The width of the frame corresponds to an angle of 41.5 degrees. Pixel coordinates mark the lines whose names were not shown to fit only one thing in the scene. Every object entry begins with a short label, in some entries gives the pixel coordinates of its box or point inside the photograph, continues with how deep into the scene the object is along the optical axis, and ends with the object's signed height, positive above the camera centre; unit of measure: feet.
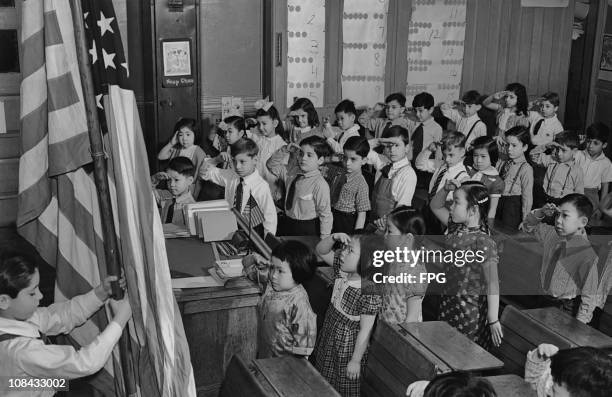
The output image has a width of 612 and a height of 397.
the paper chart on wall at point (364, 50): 34.71 -0.57
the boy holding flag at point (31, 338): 11.48 -4.38
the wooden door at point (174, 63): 30.25 -1.12
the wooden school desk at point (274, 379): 12.57 -5.43
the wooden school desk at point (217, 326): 15.74 -5.68
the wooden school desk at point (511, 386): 12.50 -5.35
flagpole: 11.10 -1.68
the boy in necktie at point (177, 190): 20.90 -4.03
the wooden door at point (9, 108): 25.73 -2.50
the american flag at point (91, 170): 11.50 -2.06
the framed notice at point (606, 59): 37.50 -0.81
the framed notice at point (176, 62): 30.42 -1.08
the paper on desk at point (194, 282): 15.93 -4.87
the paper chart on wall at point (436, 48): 36.06 -0.44
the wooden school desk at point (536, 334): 14.42 -5.24
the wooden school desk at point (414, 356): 13.41 -5.32
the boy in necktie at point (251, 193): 21.35 -4.14
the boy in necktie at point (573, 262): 17.30 -4.79
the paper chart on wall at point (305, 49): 33.37 -0.55
